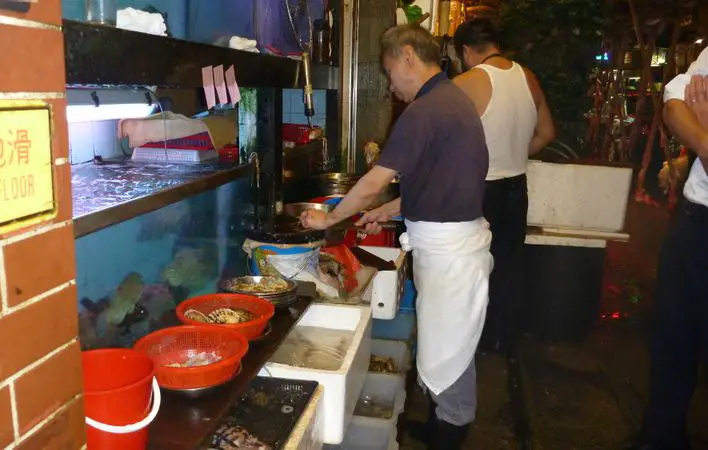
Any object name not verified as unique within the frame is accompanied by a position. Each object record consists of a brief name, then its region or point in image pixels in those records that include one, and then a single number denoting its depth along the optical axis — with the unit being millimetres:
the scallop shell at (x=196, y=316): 2191
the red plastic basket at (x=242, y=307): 2170
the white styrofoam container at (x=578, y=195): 4359
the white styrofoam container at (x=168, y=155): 2859
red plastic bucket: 1380
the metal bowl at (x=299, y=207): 3478
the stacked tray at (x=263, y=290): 2514
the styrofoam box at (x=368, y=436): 2768
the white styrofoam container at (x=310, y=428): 1830
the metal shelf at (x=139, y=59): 1437
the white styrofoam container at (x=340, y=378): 2176
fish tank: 2115
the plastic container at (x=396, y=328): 3758
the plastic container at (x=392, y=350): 3506
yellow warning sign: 949
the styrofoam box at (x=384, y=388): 3119
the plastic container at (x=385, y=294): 3254
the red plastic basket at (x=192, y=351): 1775
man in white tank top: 3734
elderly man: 2742
